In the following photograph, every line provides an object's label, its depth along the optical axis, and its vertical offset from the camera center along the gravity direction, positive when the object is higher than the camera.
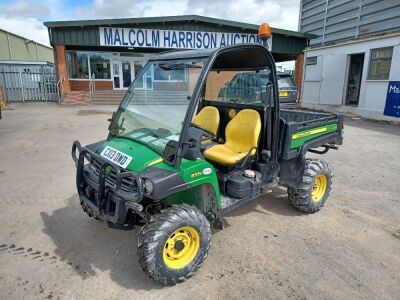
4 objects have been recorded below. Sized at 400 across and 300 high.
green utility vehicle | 2.49 -0.75
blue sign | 11.08 -0.74
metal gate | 17.38 -0.41
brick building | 15.55 +1.86
